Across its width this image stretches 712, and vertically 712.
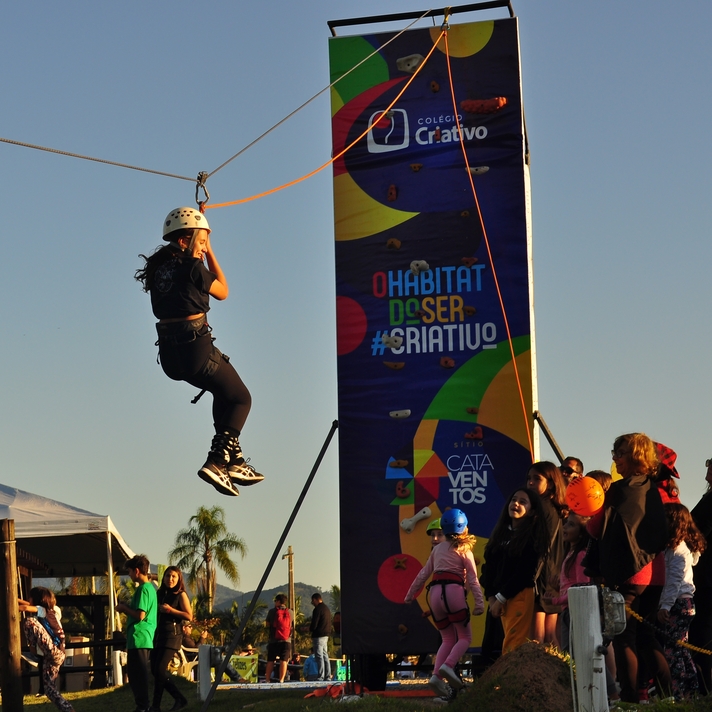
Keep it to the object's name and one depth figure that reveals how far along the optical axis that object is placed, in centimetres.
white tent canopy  1656
